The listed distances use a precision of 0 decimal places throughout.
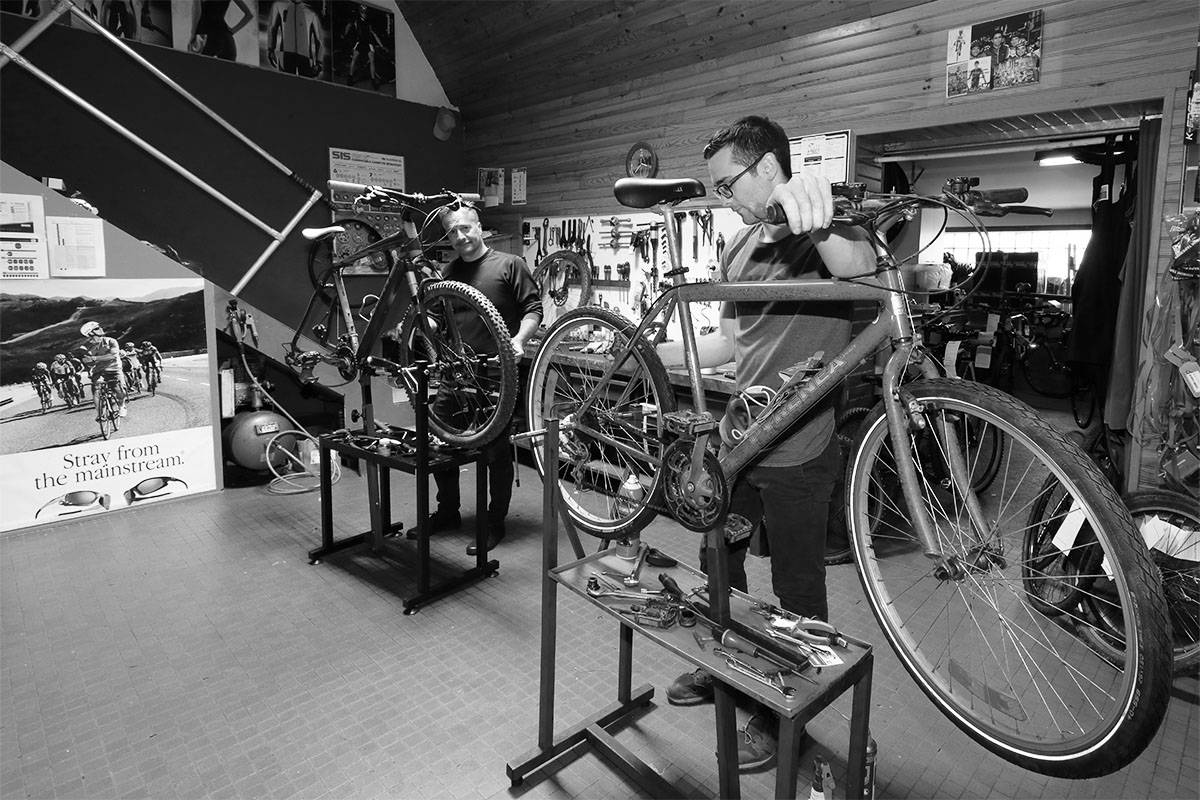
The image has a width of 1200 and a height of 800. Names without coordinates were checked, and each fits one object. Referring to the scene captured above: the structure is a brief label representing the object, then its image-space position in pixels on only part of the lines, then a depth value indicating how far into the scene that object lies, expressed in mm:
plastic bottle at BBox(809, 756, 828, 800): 1500
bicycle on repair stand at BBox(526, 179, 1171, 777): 1085
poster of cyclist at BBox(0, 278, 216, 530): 3576
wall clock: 4352
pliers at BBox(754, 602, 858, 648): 1470
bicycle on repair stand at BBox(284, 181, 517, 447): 2709
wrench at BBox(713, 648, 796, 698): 1303
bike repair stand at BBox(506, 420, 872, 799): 1274
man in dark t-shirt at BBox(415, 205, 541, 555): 3217
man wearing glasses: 1704
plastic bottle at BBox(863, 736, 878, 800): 1595
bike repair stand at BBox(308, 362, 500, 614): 2836
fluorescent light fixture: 4588
